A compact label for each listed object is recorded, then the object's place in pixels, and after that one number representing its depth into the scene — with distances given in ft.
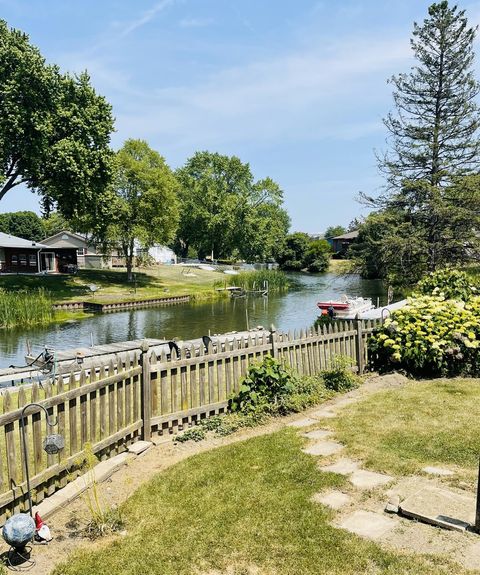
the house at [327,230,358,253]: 282.69
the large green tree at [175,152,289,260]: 222.07
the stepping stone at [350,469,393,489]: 16.80
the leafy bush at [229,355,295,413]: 25.81
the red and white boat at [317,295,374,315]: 76.79
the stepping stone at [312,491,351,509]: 15.48
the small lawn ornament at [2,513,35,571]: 12.82
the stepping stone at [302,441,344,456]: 20.04
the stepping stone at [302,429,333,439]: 21.99
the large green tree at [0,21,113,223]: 102.32
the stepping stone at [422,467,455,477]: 17.30
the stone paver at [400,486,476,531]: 13.85
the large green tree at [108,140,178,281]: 149.07
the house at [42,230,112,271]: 168.25
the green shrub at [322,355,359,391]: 30.60
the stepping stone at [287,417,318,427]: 23.85
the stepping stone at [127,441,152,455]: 21.20
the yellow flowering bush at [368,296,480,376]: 32.71
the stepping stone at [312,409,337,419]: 25.13
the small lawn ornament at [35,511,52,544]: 13.99
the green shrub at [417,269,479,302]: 39.63
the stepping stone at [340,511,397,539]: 13.71
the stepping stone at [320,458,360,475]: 18.01
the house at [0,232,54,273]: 160.25
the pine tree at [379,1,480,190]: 87.40
